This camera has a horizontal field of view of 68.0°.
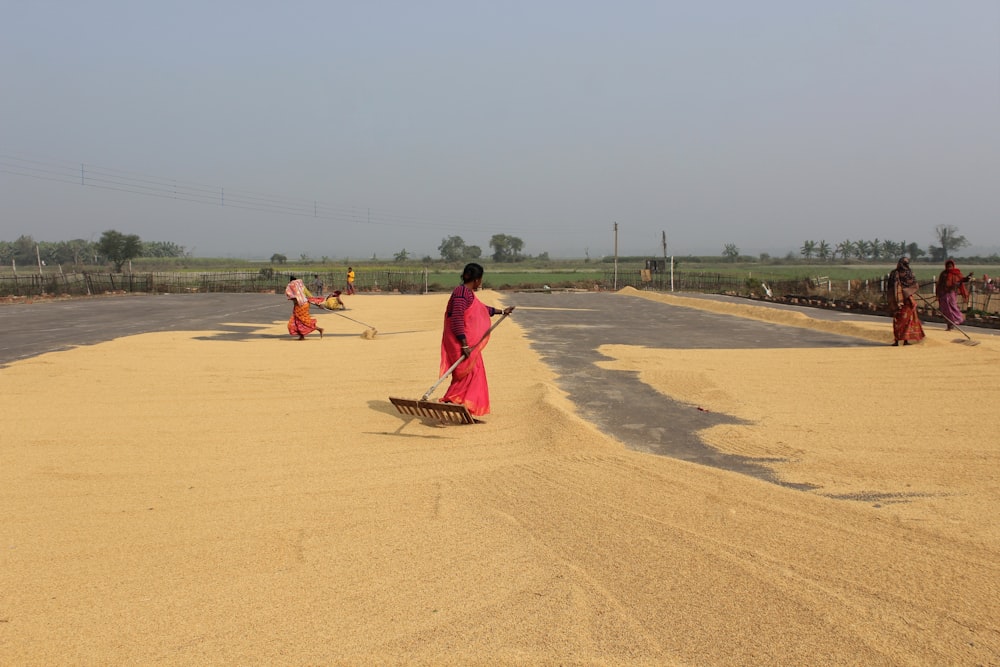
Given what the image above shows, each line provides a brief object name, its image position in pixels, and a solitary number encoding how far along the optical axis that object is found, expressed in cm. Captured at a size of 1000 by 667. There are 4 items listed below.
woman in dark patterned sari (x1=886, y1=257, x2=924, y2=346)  1103
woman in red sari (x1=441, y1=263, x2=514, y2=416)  629
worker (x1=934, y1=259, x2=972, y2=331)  1338
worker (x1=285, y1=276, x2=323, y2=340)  1340
